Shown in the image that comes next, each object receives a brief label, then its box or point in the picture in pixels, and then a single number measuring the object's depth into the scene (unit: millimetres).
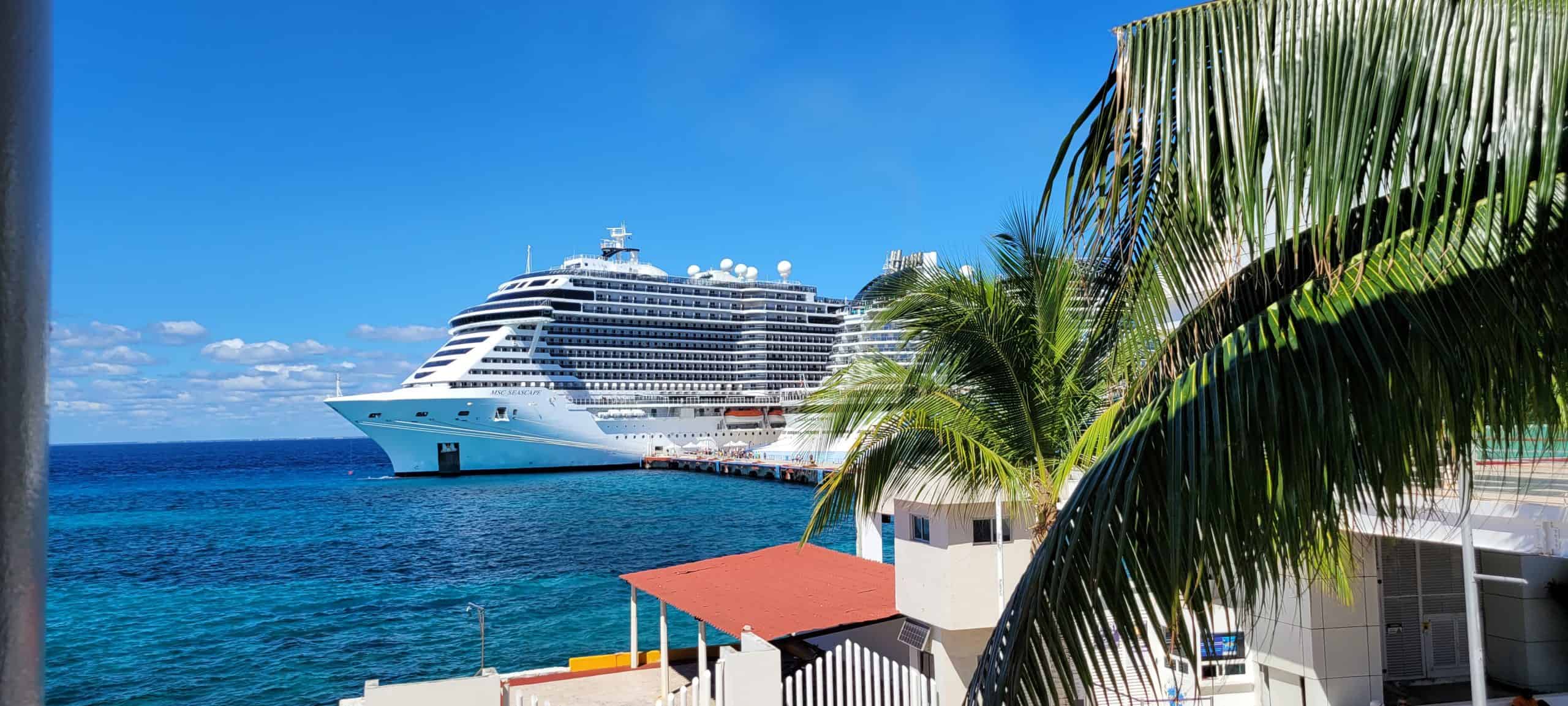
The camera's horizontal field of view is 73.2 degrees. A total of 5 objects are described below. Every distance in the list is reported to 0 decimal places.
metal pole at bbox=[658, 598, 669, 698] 12516
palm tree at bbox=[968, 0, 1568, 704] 2068
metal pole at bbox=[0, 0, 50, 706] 712
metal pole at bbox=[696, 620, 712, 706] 8578
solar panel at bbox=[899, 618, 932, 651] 9969
